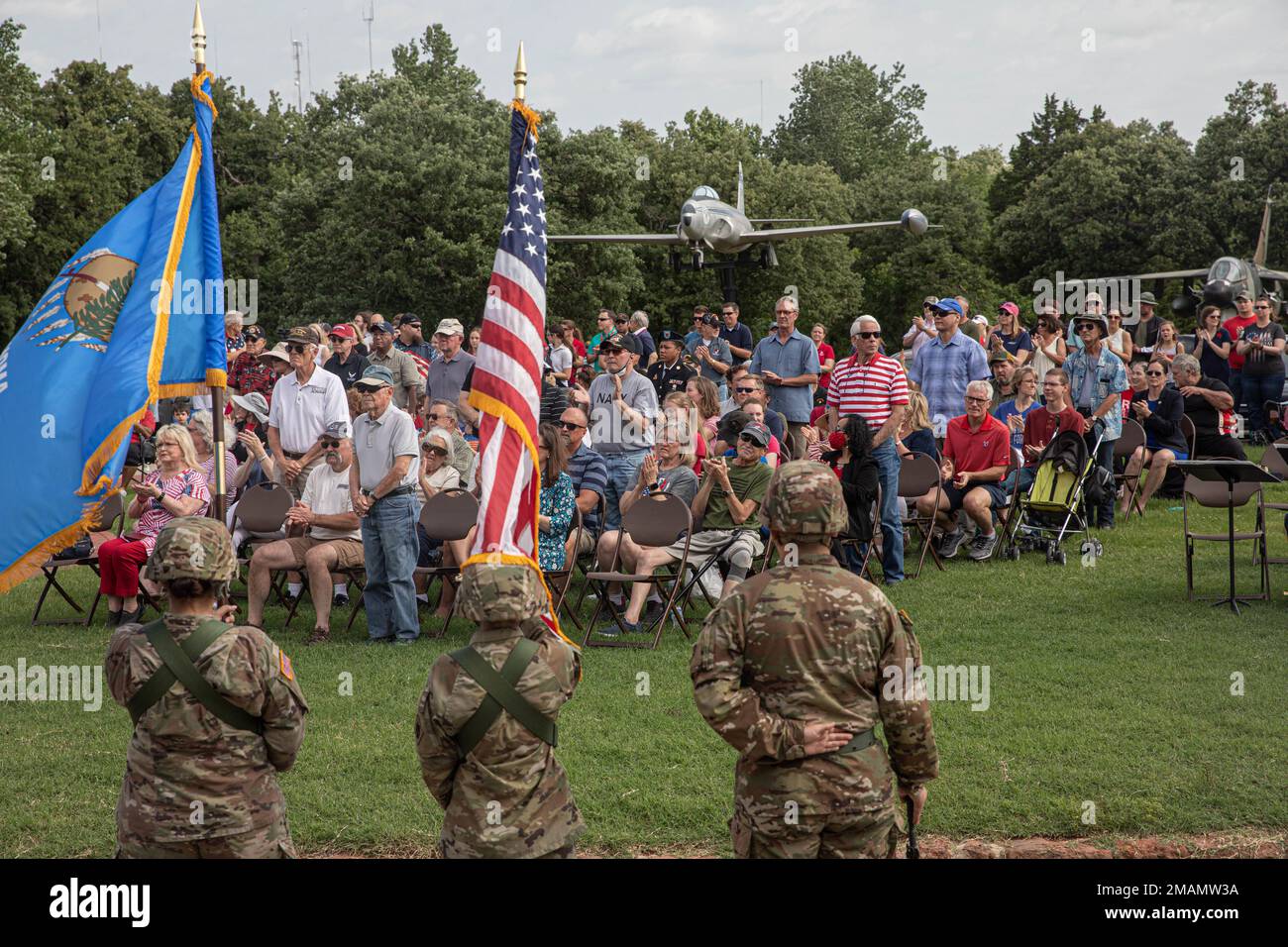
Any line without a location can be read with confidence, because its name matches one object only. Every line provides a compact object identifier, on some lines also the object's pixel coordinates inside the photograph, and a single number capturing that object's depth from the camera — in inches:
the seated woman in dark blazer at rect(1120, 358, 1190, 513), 590.6
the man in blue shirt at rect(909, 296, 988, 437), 537.6
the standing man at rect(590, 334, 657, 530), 480.1
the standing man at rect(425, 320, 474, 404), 554.6
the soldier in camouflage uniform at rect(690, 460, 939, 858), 167.3
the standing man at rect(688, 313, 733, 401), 676.7
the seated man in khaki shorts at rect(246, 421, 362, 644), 435.2
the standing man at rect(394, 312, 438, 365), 708.0
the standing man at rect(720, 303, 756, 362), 713.0
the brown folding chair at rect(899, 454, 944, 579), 498.0
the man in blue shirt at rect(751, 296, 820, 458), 552.4
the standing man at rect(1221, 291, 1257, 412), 722.2
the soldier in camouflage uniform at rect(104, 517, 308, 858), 177.5
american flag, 268.4
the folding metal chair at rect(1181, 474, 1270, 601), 427.5
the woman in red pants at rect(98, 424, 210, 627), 432.5
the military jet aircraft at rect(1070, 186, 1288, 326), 992.9
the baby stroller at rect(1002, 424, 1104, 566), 494.3
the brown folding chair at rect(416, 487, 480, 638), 431.2
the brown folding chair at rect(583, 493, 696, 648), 411.2
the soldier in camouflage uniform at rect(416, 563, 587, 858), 177.8
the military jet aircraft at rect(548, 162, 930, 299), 1248.8
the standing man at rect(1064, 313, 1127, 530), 545.6
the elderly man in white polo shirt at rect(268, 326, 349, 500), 458.0
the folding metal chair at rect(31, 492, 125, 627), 462.6
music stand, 392.8
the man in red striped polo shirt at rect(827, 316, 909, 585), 457.7
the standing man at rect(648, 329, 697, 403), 605.3
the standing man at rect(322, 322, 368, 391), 627.2
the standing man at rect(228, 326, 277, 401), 631.8
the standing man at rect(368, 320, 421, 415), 642.2
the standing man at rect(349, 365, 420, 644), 414.9
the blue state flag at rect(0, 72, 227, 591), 263.6
